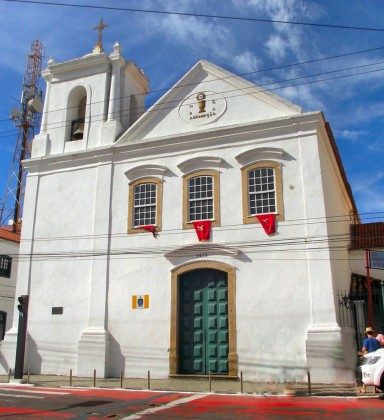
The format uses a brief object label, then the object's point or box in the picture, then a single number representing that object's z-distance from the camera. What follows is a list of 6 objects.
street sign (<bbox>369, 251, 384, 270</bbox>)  16.91
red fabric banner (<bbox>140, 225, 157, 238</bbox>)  17.94
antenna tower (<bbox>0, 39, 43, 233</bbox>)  36.62
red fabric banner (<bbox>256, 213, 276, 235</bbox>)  16.41
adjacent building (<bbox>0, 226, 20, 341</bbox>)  26.44
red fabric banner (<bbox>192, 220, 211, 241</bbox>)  17.19
